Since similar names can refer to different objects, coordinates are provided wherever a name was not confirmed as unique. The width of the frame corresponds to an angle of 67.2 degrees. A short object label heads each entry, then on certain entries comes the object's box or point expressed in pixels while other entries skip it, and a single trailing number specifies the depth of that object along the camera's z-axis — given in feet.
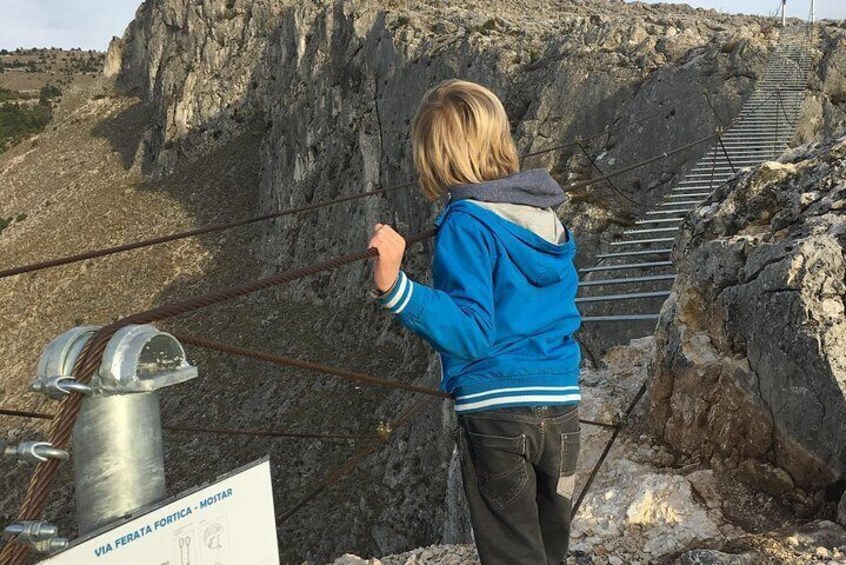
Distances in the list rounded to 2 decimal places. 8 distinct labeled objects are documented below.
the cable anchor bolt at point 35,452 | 4.45
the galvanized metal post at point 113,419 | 4.82
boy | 7.38
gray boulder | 10.93
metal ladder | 27.66
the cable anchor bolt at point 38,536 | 4.28
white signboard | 4.41
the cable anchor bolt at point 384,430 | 14.48
